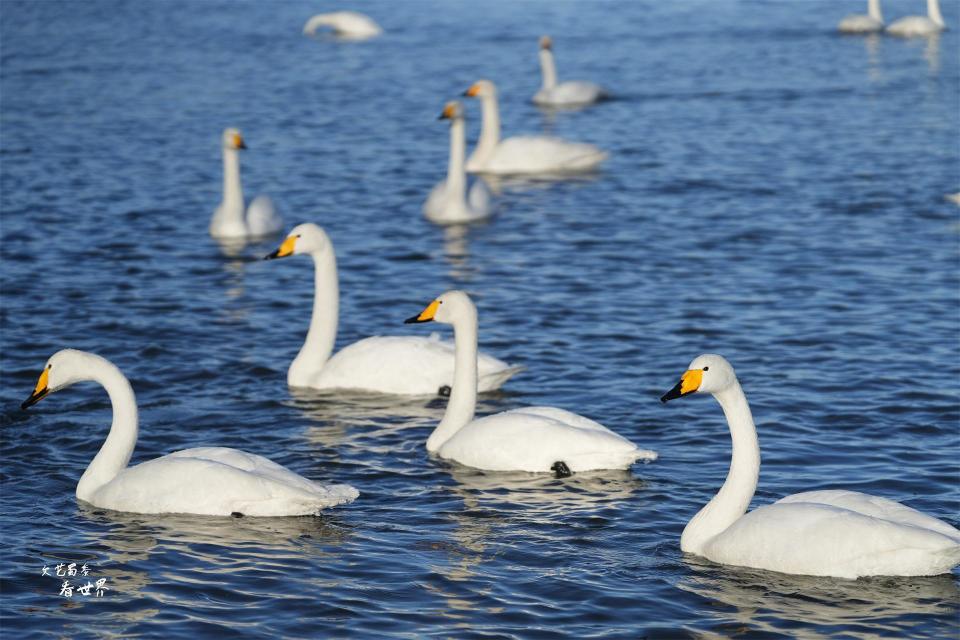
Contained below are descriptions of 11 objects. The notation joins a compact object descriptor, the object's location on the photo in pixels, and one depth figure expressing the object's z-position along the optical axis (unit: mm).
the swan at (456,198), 22297
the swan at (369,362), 14109
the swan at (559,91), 31906
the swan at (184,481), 10672
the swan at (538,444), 11602
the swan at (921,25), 41938
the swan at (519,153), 25969
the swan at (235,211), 21234
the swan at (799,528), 9305
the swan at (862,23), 42344
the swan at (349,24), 44125
